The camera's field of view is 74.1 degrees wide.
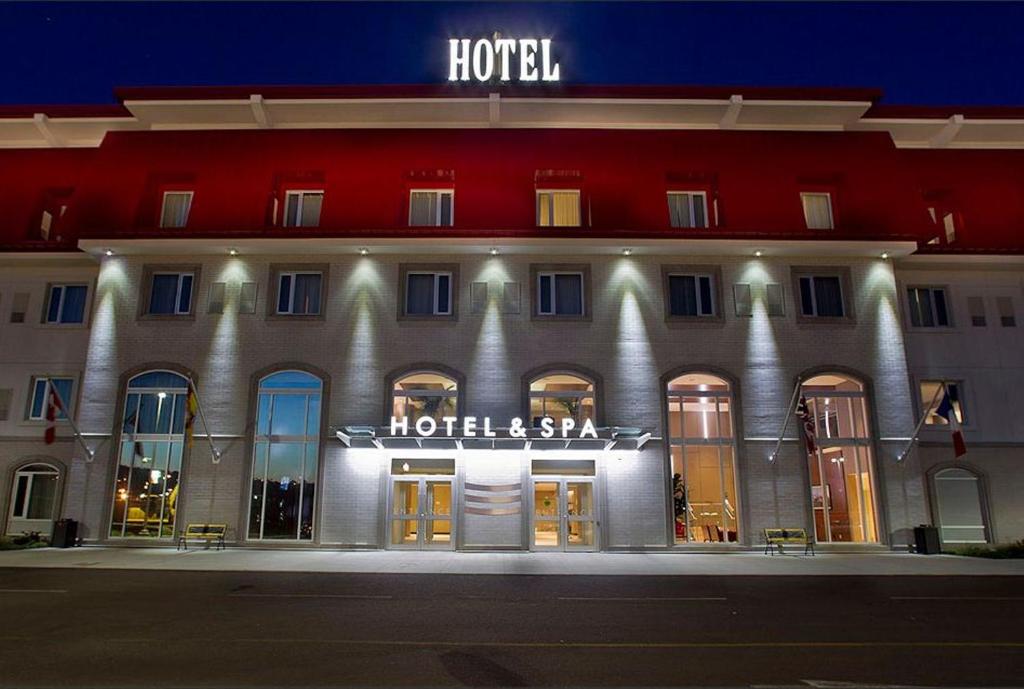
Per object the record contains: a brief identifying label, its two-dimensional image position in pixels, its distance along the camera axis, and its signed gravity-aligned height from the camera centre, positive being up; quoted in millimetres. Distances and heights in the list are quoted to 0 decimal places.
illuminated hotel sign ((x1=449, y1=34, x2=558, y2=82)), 23891 +15466
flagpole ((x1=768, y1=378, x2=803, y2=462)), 19534 +2447
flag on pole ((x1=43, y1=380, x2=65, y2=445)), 19103 +2783
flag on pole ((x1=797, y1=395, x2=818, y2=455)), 19219 +2291
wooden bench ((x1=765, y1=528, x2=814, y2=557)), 19078 -906
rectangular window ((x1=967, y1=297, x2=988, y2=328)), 21922 +6128
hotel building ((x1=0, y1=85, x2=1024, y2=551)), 19984 +5489
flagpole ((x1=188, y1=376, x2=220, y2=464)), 19938 +1713
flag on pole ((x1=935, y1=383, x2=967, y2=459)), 18328 +2380
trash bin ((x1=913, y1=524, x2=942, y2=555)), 19078 -973
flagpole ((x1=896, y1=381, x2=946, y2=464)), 19703 +1710
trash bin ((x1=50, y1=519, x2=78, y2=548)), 19547 -733
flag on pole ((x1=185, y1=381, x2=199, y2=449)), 19203 +2757
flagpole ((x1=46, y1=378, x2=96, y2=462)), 19691 +2089
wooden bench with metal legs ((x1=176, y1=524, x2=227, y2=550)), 19338 -739
